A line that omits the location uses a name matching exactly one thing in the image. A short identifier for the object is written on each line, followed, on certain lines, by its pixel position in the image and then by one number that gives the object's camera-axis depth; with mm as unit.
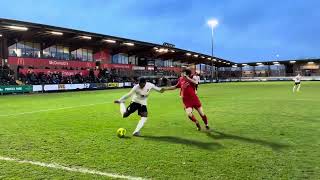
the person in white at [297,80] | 39712
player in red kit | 11939
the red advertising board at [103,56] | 66250
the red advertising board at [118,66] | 67850
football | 10758
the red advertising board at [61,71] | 49981
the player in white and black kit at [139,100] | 11125
